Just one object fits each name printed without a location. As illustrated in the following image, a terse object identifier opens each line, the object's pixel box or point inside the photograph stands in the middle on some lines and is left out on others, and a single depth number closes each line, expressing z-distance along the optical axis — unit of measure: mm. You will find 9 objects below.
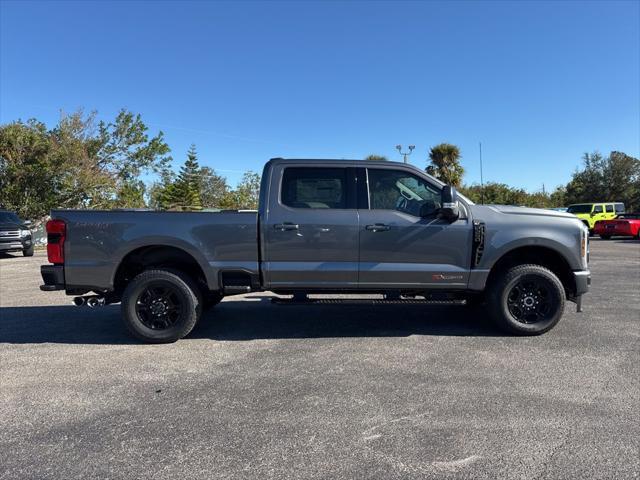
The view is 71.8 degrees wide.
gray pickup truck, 5086
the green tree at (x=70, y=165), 23875
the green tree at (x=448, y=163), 32438
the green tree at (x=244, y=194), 47962
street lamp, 28316
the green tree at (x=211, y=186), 60125
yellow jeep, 28422
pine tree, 46406
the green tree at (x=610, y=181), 45094
